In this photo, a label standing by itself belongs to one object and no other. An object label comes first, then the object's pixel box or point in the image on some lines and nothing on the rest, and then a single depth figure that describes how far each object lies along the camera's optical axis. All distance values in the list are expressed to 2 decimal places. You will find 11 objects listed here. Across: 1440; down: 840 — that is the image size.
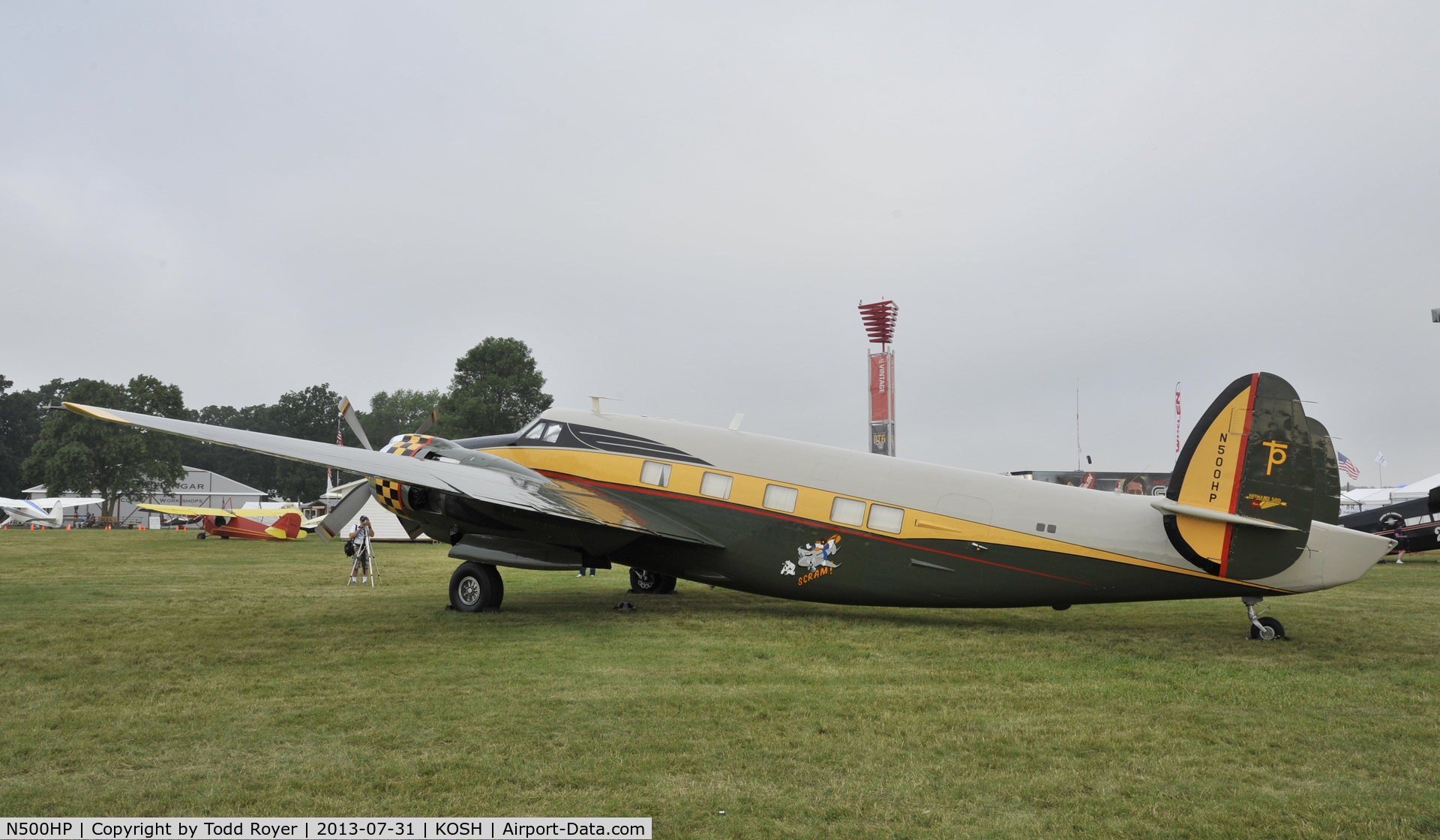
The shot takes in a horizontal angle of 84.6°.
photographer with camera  19.16
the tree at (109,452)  76.25
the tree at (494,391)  66.12
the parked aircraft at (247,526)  40.28
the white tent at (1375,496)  38.22
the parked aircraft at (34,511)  63.84
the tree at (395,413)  117.44
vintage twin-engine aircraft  10.04
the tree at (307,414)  114.00
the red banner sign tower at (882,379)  54.91
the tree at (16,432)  96.38
